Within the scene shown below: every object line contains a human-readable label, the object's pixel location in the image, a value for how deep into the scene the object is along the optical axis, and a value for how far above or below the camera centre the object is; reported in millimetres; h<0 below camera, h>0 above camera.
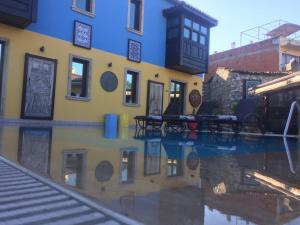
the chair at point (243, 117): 7907 +227
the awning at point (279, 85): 7423 +1345
